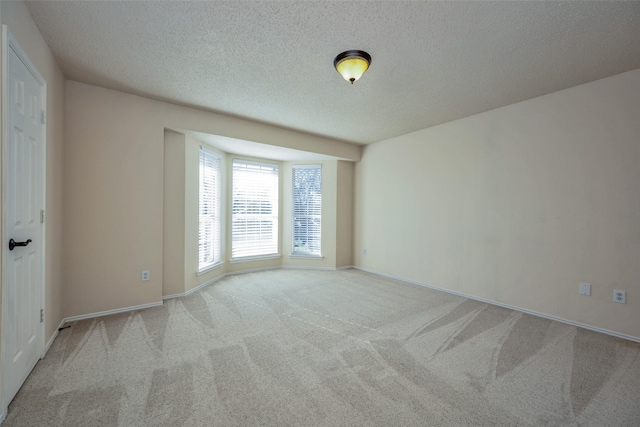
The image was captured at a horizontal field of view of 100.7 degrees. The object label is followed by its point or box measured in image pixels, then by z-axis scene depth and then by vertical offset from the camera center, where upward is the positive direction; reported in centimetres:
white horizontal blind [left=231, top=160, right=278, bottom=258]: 522 +2
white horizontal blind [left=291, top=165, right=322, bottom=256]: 580 +6
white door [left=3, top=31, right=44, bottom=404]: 169 -12
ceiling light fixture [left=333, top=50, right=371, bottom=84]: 238 +137
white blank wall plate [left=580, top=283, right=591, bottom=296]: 292 -82
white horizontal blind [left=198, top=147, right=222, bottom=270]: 434 +2
